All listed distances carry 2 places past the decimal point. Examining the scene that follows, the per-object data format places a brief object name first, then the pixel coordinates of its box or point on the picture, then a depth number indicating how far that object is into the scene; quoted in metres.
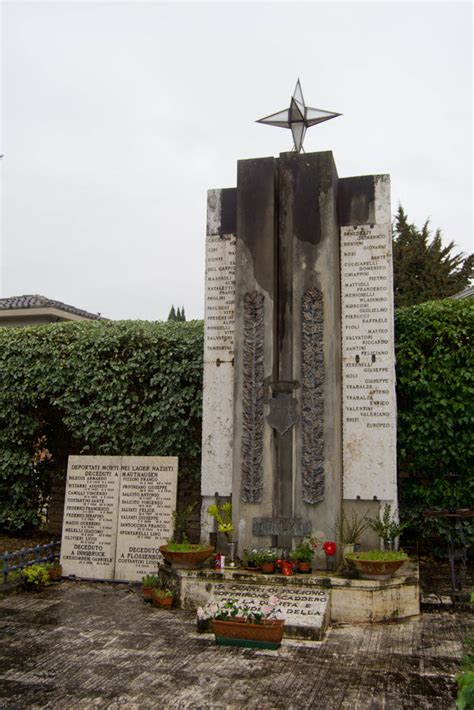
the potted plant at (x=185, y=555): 9.24
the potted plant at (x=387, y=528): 9.48
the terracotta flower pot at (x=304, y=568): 9.07
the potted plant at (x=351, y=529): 9.46
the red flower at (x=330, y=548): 9.12
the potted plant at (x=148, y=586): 9.30
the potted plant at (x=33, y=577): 9.94
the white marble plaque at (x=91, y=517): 10.62
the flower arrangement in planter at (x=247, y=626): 7.27
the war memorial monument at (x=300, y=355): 9.81
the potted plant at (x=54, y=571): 10.47
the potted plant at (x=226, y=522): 9.69
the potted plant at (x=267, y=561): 9.03
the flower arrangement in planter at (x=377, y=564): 8.55
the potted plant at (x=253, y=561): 9.18
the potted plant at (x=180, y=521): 10.23
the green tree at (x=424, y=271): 26.20
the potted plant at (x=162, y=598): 9.02
